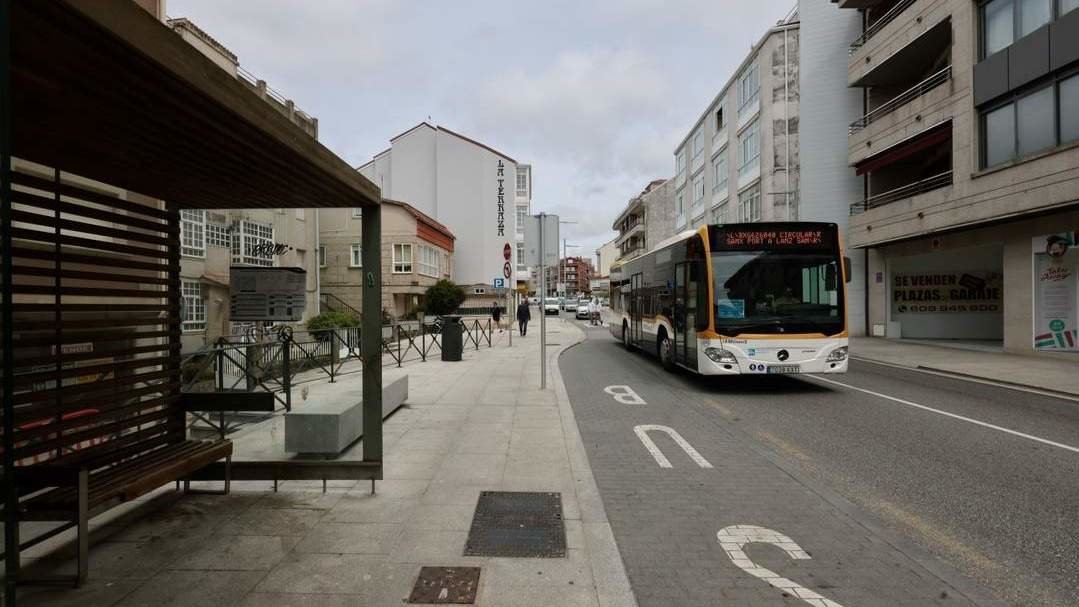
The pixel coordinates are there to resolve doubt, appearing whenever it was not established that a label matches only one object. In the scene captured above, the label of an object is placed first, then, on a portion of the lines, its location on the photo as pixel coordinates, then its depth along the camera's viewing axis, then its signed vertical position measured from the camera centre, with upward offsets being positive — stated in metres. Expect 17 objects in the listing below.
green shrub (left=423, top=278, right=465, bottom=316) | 35.25 +0.15
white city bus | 9.67 -0.02
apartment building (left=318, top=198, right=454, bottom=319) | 32.47 +2.72
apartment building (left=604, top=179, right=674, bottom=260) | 62.84 +9.46
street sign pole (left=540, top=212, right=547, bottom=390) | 10.76 -0.77
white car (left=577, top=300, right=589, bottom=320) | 50.66 -1.07
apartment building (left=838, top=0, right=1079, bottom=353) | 15.45 +4.19
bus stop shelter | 2.34 +0.94
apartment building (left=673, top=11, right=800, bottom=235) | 28.77 +9.13
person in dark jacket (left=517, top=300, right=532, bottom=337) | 26.94 -0.74
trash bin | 15.56 -1.11
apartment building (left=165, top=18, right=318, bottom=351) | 17.97 +2.08
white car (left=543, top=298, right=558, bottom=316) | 68.31 -0.82
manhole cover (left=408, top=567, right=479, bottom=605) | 3.09 -1.62
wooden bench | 3.12 -1.12
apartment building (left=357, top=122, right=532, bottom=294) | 51.62 +10.39
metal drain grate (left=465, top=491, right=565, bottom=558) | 3.76 -1.65
